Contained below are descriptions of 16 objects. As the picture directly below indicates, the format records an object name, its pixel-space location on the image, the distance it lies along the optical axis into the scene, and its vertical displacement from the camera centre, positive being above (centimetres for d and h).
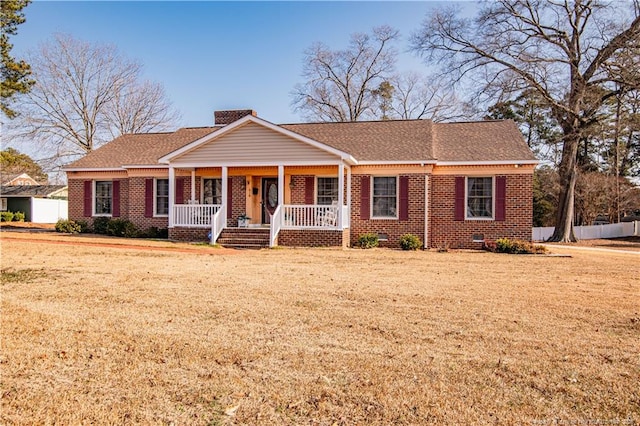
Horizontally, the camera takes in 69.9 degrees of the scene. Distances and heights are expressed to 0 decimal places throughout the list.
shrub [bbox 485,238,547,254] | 1489 -117
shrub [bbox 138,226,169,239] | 1823 -89
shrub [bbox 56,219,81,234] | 1920 -69
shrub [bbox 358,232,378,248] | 1647 -107
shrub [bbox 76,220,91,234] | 1950 -70
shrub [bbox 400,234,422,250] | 1625 -109
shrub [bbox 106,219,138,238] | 1791 -70
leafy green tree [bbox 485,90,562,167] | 3588 +706
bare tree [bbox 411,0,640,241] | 2077 +689
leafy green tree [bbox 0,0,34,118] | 2083 +713
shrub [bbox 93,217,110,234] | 1912 -60
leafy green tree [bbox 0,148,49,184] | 2439 +349
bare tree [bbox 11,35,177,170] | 3309 +804
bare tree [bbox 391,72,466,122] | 3672 +835
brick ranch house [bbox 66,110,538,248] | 1628 +96
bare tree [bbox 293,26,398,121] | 3844 +1100
